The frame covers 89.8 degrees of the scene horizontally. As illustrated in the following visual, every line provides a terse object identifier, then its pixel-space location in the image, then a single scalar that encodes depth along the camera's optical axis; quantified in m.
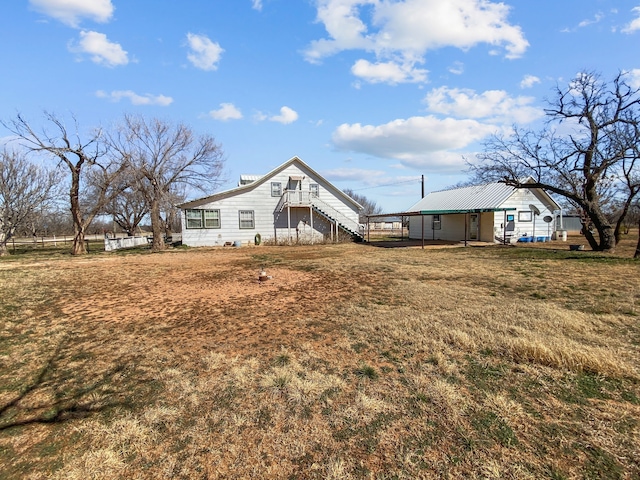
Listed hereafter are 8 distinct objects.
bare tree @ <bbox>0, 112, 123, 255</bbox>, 17.95
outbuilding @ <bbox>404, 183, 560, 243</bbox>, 21.92
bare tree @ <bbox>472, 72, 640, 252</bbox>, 14.16
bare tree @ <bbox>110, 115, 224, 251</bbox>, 20.45
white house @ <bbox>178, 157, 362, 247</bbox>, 22.00
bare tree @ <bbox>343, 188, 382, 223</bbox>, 88.94
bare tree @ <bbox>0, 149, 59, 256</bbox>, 21.39
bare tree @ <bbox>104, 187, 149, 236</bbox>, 33.84
